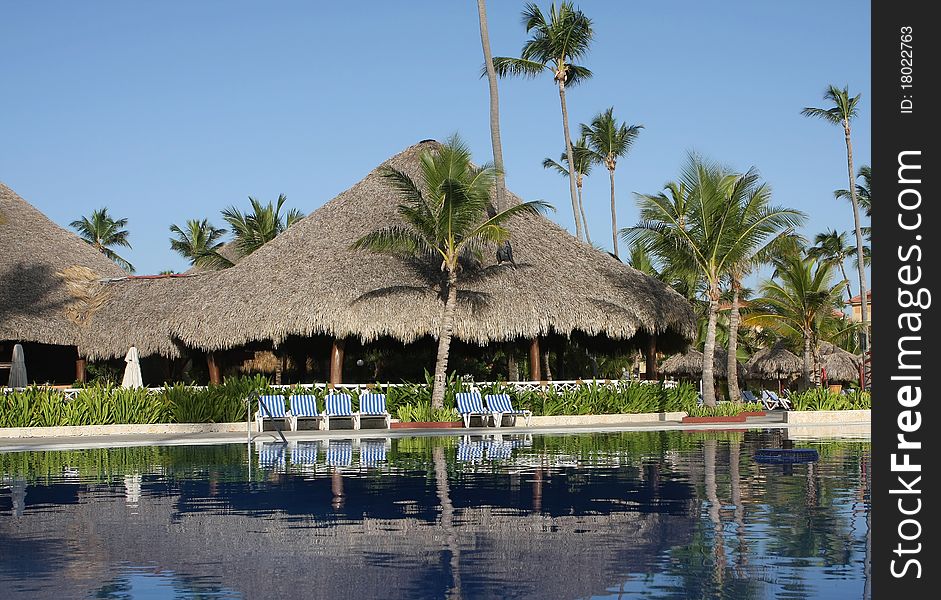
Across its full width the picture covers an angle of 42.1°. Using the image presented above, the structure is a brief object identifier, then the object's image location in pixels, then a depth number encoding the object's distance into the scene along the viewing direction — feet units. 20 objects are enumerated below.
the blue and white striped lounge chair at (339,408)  75.51
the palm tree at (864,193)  171.22
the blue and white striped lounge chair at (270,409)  73.15
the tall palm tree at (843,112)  149.18
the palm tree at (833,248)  240.94
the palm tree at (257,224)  138.31
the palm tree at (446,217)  81.15
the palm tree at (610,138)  181.06
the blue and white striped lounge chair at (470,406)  76.74
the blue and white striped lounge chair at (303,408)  73.92
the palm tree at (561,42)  138.51
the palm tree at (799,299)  128.98
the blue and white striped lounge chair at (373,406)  76.18
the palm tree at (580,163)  186.19
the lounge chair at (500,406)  77.82
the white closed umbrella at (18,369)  79.46
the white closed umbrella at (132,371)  80.28
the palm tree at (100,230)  233.35
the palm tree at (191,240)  205.16
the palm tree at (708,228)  91.61
